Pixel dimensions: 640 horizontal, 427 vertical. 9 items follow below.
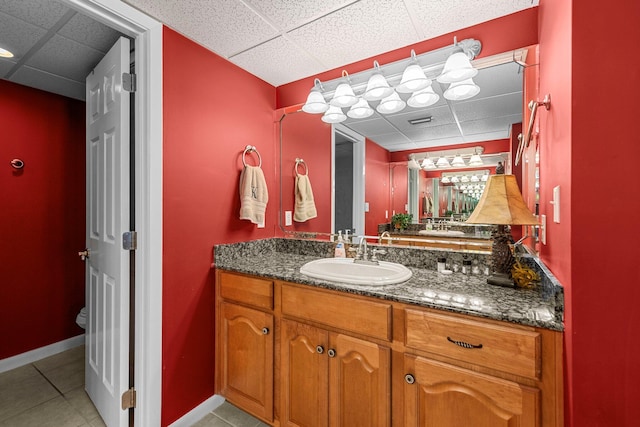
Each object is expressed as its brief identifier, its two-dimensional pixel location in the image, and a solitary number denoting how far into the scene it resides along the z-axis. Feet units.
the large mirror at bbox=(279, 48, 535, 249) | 4.86
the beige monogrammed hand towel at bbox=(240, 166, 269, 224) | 6.02
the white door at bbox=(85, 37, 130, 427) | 4.71
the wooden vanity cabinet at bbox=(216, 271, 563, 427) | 2.93
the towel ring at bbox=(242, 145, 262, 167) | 6.33
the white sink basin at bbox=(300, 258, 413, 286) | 4.09
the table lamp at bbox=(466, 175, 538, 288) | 3.55
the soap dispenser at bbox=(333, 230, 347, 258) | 5.96
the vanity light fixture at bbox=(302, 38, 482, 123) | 4.80
